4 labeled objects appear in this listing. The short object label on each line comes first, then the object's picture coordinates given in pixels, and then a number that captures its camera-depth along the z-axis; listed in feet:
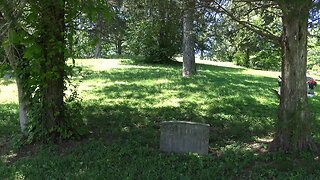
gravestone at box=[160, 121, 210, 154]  15.69
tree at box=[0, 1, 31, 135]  12.35
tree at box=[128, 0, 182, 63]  68.08
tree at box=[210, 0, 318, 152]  13.83
